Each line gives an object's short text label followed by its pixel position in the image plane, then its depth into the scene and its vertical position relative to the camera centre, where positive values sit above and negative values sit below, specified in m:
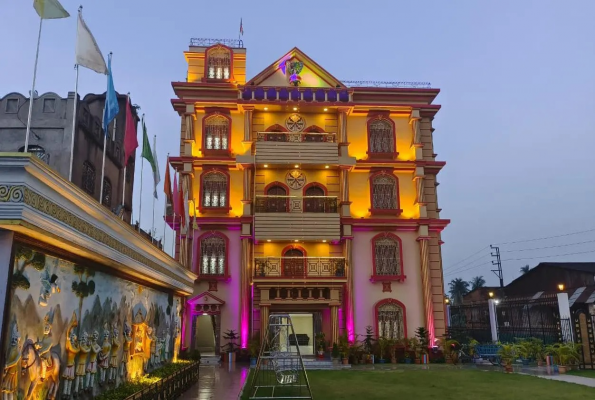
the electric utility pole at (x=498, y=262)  48.09 +4.66
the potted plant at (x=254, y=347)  19.95 -1.67
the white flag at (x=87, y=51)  9.07 +5.13
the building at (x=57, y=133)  19.47 +7.71
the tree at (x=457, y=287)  79.44 +3.33
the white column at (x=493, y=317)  21.44 -0.52
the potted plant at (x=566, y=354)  17.27 -1.82
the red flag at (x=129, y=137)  11.59 +4.41
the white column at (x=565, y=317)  18.58 -0.48
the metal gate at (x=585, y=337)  17.39 -1.23
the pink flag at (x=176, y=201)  17.28 +4.06
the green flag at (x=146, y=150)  13.95 +4.84
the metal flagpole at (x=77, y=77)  8.67 +4.51
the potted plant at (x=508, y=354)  17.27 -1.85
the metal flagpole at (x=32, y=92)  6.10 +3.10
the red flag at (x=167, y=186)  16.07 +4.28
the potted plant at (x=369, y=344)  20.70 -1.68
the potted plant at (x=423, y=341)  21.08 -1.58
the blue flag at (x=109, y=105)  10.18 +4.52
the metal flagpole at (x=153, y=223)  14.45 +2.69
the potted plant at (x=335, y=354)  20.07 -2.01
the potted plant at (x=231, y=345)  20.42 -1.62
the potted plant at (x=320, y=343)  20.94 -1.60
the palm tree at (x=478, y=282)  78.88 +4.16
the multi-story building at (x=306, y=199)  21.62 +5.38
